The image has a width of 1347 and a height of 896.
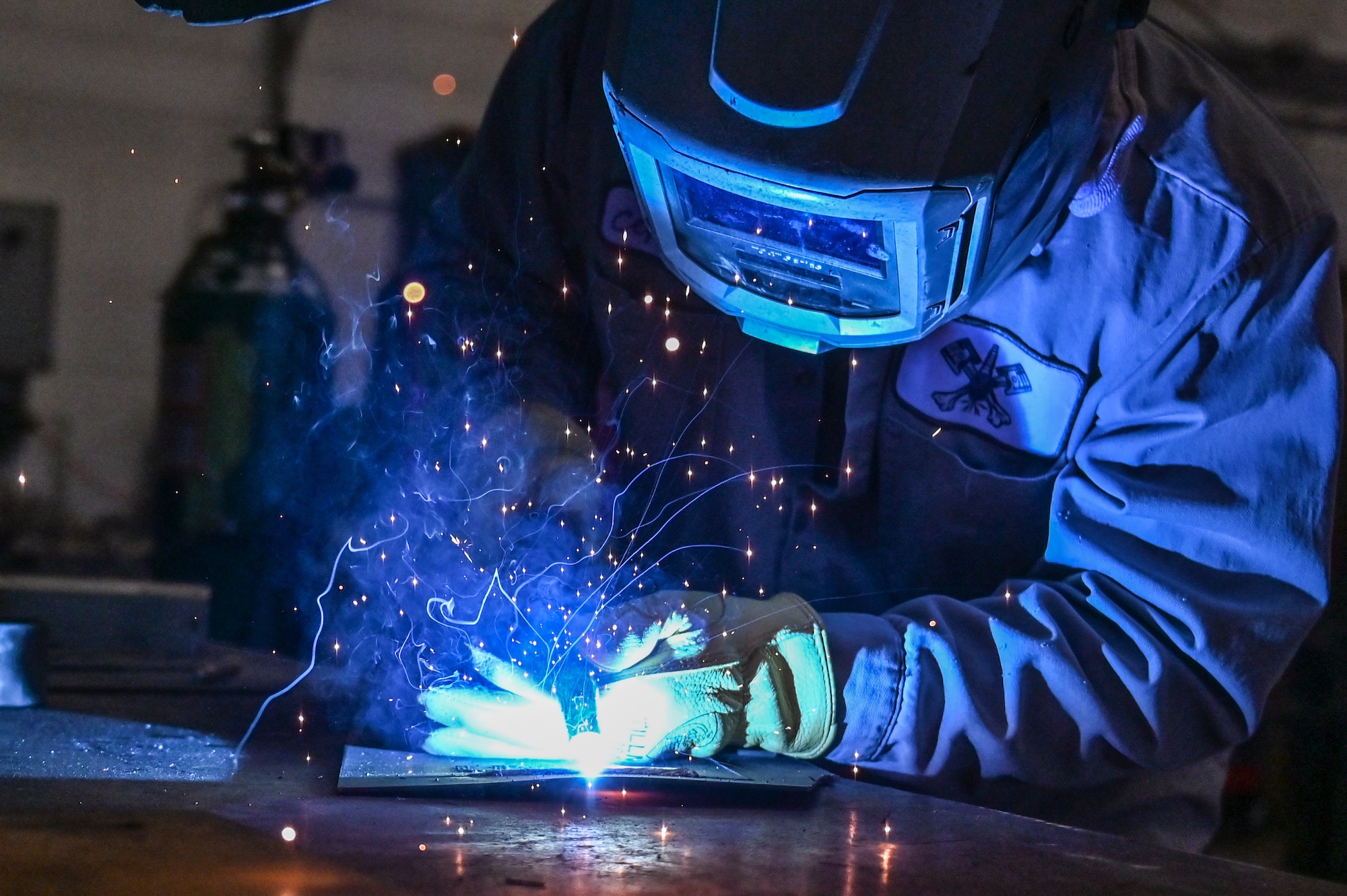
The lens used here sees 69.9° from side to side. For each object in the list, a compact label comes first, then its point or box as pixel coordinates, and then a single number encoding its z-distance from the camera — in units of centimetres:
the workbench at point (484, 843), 73
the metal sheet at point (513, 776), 98
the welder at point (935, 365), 100
